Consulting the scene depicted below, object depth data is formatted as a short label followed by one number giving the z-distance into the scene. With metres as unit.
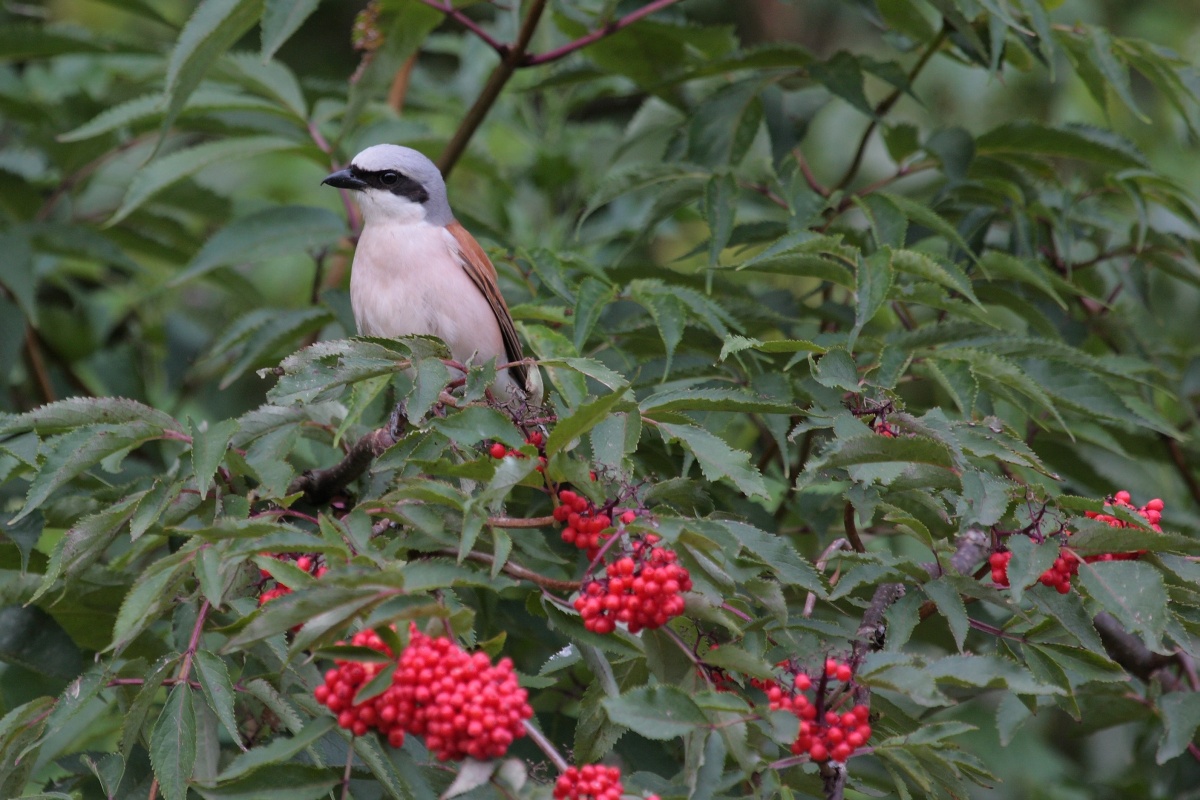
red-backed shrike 7.91
